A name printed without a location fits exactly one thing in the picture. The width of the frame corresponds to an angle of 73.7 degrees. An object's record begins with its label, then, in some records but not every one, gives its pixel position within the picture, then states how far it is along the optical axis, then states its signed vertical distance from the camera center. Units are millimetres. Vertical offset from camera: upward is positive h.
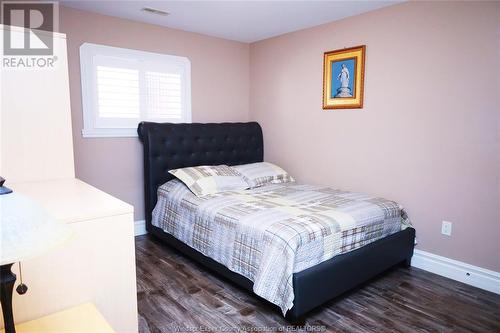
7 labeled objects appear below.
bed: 2158 -896
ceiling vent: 3135 +1082
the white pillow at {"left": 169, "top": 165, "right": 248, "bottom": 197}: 3230 -538
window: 3312 +381
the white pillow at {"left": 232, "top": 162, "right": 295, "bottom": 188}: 3618 -537
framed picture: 3286 +485
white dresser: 1216 -330
